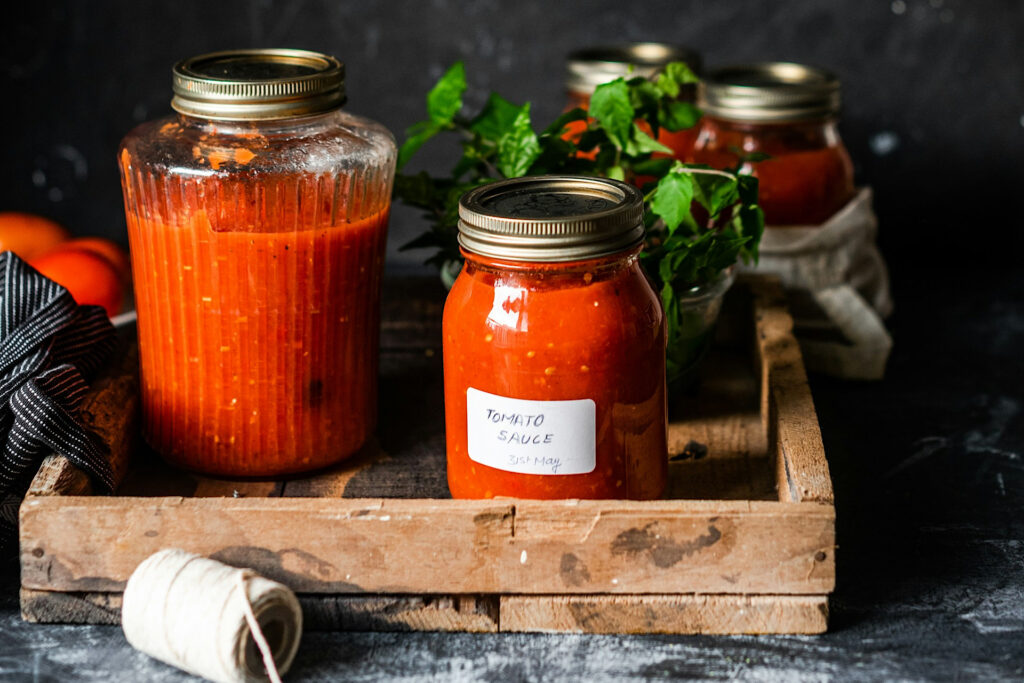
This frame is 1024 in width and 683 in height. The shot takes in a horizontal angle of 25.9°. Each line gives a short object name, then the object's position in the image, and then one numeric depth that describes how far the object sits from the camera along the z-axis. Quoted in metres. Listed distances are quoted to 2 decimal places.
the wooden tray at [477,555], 0.82
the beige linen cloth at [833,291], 1.06
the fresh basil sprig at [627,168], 0.90
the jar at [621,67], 1.07
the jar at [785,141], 1.06
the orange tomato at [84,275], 1.05
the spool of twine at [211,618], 0.79
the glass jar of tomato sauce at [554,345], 0.82
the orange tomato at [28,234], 1.11
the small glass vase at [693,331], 0.95
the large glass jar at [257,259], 0.87
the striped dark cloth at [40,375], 0.87
